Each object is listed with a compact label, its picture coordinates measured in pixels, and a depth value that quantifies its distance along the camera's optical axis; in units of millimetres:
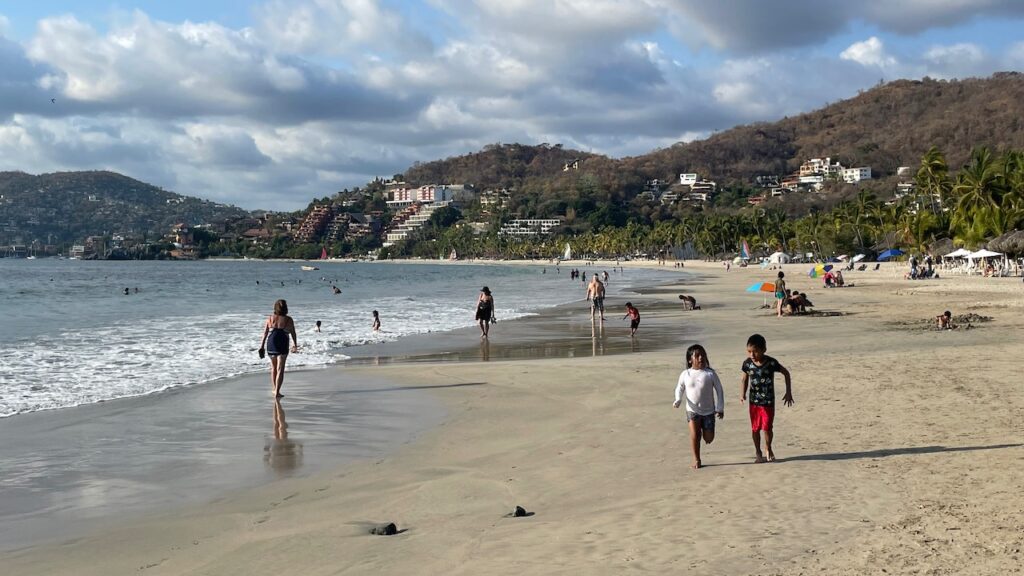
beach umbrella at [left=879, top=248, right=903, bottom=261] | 80562
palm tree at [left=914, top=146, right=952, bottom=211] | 79438
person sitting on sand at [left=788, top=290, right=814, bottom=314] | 26934
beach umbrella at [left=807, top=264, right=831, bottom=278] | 59375
